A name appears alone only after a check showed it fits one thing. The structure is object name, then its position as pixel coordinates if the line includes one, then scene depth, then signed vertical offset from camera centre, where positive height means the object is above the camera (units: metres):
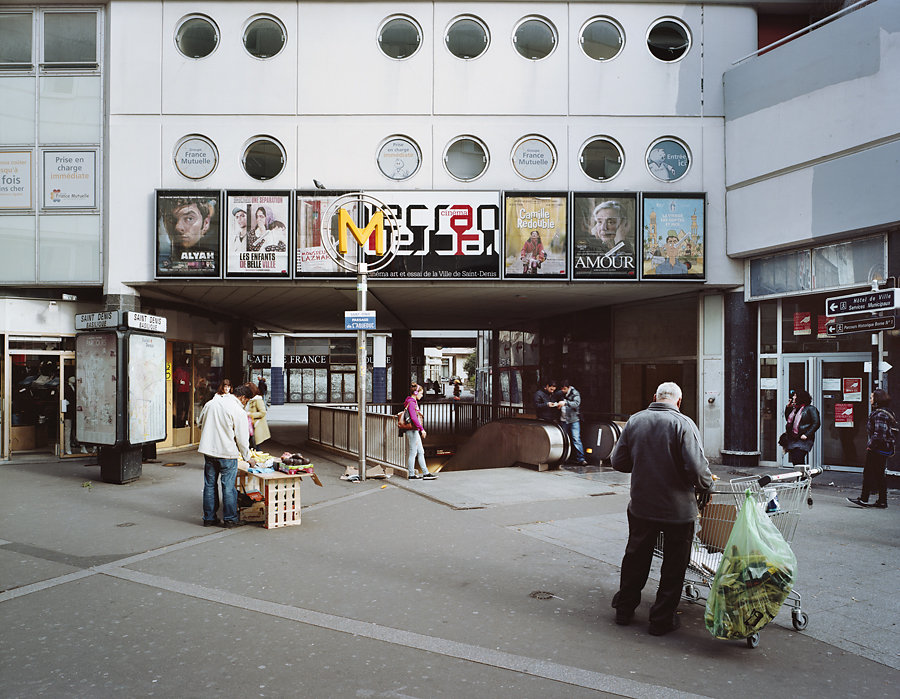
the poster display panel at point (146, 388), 11.41 -0.48
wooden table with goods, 7.79 -1.69
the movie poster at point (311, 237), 13.89 +2.62
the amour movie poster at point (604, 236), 13.97 +2.66
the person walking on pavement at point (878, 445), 9.11 -1.15
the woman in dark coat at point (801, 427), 10.49 -1.05
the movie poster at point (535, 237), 13.92 +2.64
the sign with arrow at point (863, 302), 10.53 +1.00
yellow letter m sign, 11.83 +2.41
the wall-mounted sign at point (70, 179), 14.15 +3.92
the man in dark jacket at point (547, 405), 13.55 -0.89
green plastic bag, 4.11 -1.38
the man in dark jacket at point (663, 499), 4.57 -0.97
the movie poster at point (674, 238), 14.01 +2.64
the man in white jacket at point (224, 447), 7.79 -1.02
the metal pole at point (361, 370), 11.80 -0.16
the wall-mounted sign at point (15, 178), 14.20 +3.96
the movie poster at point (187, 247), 13.82 +2.40
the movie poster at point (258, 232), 13.90 +2.73
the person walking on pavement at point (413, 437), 11.59 -1.35
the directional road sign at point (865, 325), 10.68 +0.62
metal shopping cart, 4.60 -1.14
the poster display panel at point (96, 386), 11.44 -0.45
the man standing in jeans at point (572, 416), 13.37 -1.10
